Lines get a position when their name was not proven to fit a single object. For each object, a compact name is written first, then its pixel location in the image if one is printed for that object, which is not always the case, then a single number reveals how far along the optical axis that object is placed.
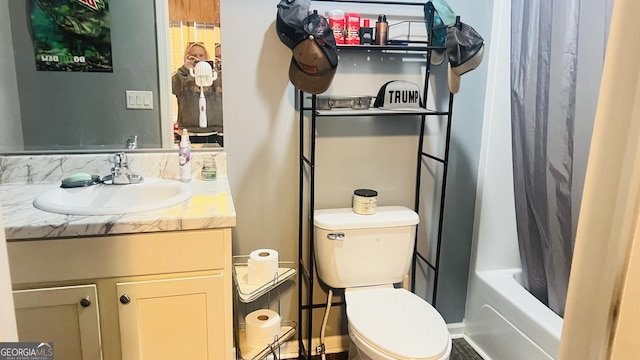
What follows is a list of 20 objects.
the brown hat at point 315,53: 1.70
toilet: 1.72
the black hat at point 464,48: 1.82
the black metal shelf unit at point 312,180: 1.88
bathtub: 1.85
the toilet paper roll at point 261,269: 1.85
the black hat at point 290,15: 1.75
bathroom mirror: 1.67
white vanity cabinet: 1.33
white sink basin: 1.46
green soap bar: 1.64
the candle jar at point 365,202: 1.98
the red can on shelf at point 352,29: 1.89
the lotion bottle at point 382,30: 1.90
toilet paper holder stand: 1.83
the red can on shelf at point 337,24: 1.86
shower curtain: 1.60
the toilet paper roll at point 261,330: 1.88
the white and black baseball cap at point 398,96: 1.96
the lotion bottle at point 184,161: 1.79
